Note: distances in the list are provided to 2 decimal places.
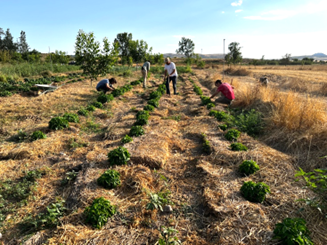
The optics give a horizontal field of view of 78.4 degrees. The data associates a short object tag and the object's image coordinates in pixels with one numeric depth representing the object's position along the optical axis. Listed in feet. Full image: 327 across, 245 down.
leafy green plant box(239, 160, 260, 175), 13.15
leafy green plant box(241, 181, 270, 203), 10.51
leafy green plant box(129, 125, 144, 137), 19.03
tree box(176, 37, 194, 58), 251.39
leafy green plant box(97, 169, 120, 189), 11.76
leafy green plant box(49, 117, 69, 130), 20.17
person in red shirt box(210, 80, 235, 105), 29.60
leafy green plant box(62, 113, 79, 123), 22.35
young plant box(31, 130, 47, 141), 17.75
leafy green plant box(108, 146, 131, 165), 14.08
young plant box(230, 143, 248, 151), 16.24
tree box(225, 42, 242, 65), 144.24
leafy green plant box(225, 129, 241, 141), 18.54
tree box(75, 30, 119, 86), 39.81
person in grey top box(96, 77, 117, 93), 34.79
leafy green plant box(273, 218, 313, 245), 7.38
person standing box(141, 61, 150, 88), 45.60
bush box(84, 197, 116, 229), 9.08
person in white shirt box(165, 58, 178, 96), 35.35
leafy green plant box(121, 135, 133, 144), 17.34
